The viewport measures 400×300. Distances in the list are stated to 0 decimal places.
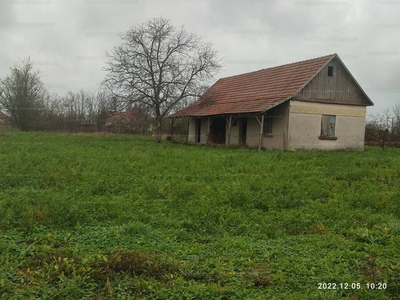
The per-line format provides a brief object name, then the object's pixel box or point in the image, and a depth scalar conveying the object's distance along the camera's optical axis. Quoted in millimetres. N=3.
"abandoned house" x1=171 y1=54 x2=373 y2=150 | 18594
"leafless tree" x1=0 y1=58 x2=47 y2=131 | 36812
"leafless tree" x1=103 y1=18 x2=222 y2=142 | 23375
